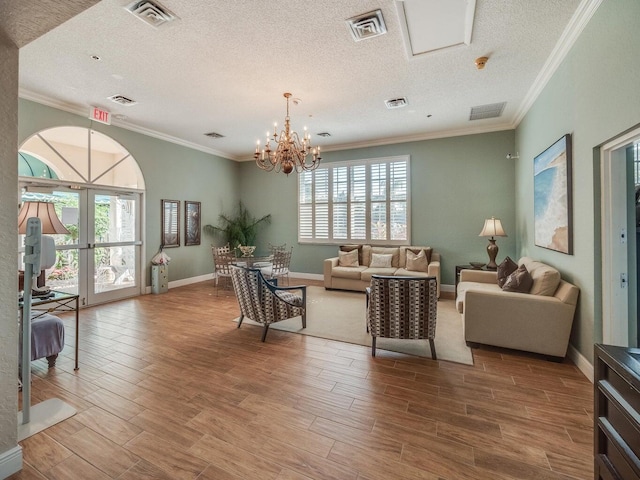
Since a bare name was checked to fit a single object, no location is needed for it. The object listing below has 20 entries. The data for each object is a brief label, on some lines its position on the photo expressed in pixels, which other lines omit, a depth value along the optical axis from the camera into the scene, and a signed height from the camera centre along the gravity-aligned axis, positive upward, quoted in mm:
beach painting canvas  3053 +523
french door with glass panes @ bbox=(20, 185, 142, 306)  4727 -1
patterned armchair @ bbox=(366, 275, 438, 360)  2891 -682
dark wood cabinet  963 -631
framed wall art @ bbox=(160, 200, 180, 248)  6342 +461
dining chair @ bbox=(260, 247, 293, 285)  5879 -498
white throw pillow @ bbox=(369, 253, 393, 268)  6191 -402
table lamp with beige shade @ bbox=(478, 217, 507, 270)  5082 +131
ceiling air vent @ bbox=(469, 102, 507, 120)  4785 +2245
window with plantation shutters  6641 +961
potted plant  7848 +428
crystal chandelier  4263 +1358
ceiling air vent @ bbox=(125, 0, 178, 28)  2527 +2092
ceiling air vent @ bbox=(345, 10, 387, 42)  2672 +2085
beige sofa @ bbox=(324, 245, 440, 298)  5863 -600
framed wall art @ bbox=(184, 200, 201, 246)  6883 +485
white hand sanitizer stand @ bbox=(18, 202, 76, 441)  1956 -773
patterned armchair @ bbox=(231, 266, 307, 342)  3465 -709
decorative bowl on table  6398 -170
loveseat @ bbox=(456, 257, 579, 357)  2908 -793
